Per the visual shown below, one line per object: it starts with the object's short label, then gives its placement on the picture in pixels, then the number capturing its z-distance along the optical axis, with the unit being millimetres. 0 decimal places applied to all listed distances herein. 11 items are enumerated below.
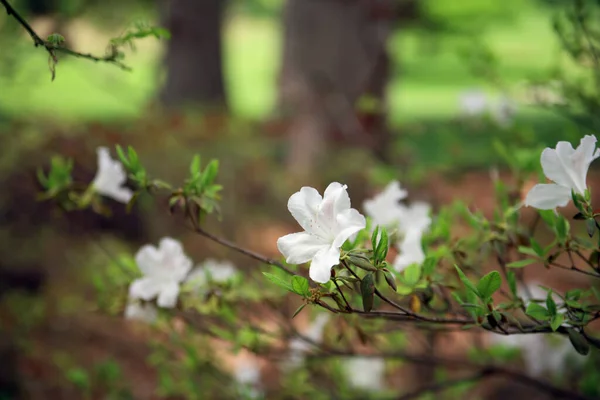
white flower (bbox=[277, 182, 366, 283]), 896
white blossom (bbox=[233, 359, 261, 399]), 1308
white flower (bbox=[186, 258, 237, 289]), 1093
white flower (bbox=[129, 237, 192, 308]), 1058
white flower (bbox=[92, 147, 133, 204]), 1089
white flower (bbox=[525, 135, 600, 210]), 916
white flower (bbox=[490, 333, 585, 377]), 1462
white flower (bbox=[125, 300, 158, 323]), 1133
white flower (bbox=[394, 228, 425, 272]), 1055
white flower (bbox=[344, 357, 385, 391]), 1714
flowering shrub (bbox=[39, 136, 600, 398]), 907
